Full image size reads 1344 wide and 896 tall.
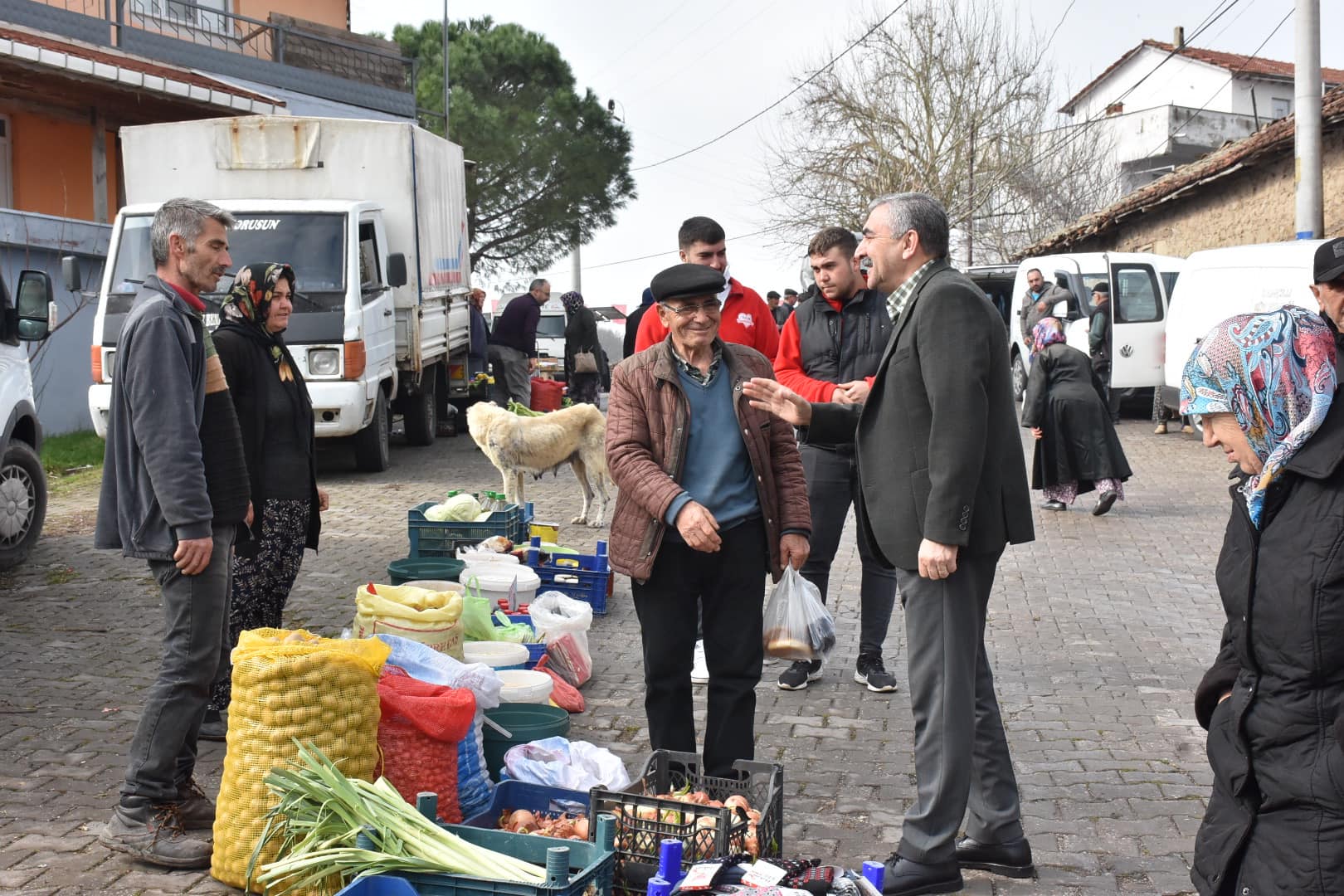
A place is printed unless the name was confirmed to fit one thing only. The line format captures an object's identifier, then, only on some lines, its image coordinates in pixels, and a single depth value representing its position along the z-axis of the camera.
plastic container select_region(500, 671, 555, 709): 5.64
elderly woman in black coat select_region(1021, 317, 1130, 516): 12.16
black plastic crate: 3.99
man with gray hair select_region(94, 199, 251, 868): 4.48
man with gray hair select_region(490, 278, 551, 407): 17.59
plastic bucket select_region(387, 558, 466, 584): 7.33
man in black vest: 6.37
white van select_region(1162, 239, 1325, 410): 15.52
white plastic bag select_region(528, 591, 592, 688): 6.74
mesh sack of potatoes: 4.27
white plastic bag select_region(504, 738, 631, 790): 4.83
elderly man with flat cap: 4.72
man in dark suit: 4.16
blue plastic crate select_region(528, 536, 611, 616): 8.30
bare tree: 39.41
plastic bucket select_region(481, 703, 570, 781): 5.19
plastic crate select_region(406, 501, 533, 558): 8.61
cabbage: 8.78
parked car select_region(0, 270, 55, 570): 8.40
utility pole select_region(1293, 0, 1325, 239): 16.50
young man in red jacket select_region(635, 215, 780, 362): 6.04
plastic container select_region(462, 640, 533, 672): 5.98
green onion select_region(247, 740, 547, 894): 3.78
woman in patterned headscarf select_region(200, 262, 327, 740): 5.84
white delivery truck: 13.16
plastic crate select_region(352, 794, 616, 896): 3.64
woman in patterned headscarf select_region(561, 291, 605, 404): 18.38
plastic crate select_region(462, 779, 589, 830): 4.46
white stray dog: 11.42
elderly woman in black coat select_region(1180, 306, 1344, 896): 2.76
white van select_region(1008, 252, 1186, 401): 20.44
